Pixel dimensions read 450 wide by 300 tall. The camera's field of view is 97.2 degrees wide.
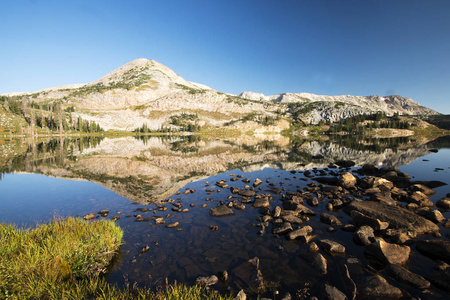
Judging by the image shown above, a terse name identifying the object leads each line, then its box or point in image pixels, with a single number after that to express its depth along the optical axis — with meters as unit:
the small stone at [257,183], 30.12
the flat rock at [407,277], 10.35
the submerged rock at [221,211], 19.68
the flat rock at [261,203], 21.75
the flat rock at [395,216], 16.12
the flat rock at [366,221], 16.23
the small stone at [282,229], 15.92
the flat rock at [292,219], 17.86
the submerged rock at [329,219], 17.72
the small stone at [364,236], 14.39
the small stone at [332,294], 9.38
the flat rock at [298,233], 15.08
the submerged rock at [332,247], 13.53
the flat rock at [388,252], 12.25
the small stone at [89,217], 19.00
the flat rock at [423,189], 25.72
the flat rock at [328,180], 30.70
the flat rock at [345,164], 44.17
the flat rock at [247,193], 25.66
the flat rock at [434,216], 17.68
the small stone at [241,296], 8.88
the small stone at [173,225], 17.30
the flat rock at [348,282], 9.89
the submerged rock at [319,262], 11.63
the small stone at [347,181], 28.21
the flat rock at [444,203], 21.02
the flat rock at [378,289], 9.79
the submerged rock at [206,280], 10.59
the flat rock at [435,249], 12.62
